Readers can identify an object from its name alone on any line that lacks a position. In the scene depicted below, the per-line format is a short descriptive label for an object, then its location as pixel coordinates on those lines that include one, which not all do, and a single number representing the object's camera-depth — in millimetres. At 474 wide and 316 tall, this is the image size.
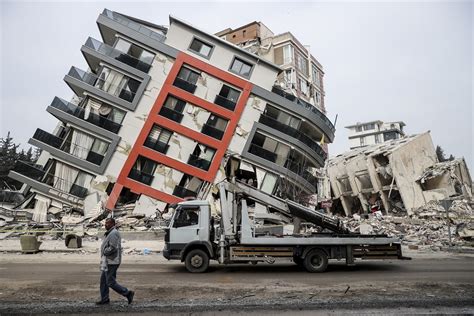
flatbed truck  11367
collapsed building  34219
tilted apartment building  27172
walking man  6664
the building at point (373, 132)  85312
